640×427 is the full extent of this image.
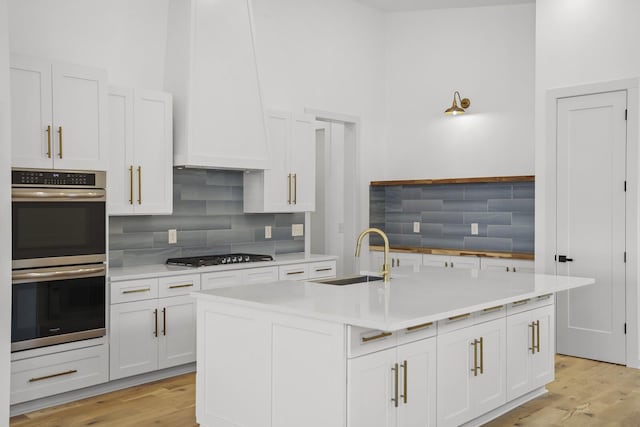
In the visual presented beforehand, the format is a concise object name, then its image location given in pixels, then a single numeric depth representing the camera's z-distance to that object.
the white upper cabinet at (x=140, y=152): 4.52
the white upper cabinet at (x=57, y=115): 3.87
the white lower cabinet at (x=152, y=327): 4.35
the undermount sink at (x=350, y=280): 3.96
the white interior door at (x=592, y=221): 5.08
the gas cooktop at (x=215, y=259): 4.98
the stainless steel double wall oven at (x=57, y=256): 3.84
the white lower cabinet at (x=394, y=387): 2.78
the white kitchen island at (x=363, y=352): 2.79
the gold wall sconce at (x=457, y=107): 6.60
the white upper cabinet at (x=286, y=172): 5.71
